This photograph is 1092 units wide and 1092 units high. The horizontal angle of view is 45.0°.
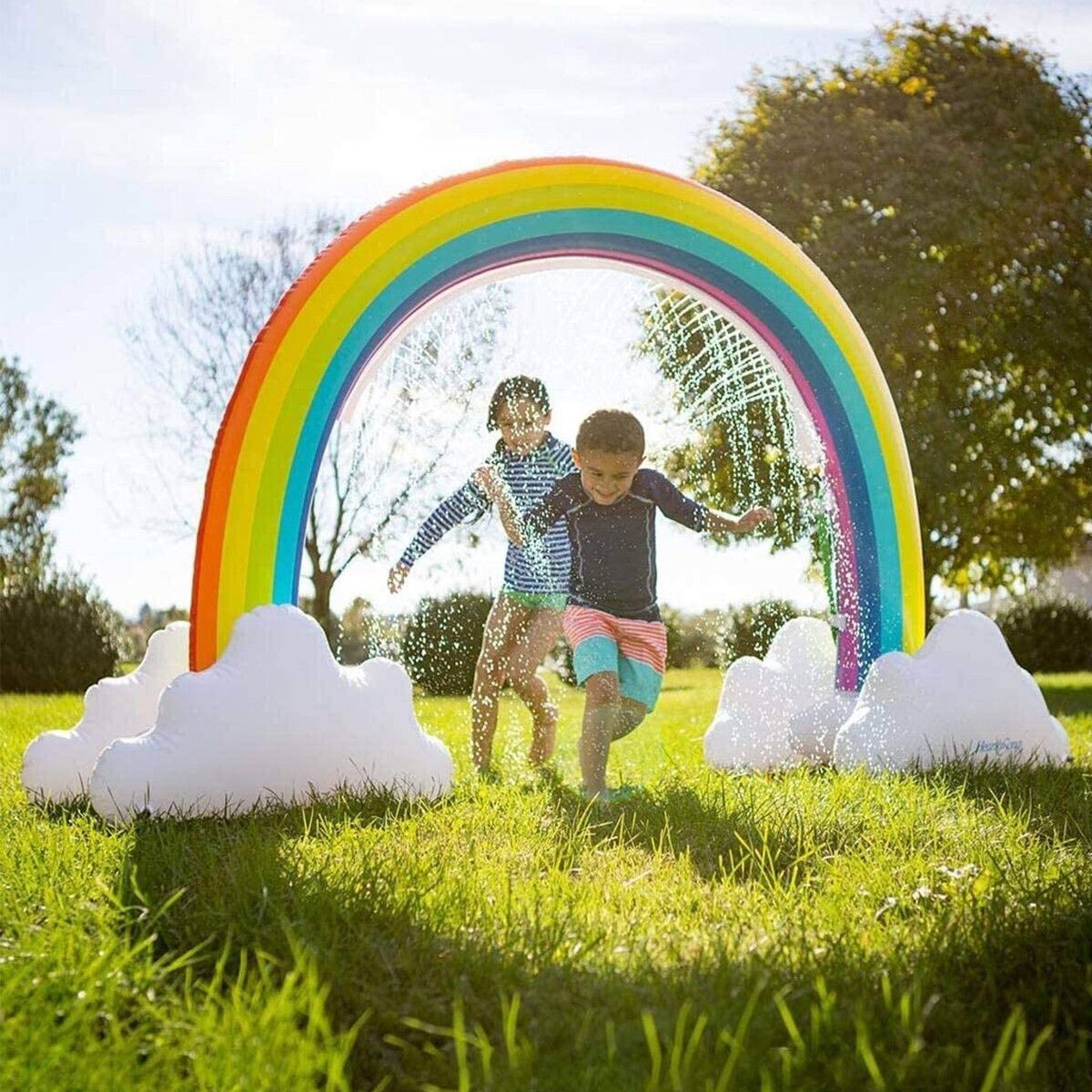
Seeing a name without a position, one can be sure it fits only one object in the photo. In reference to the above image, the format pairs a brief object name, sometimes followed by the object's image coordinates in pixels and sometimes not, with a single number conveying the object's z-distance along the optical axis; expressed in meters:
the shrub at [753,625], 5.95
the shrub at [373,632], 5.00
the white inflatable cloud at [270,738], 3.91
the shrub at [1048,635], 15.11
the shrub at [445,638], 7.26
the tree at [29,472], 25.31
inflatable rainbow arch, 4.36
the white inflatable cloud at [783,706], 5.15
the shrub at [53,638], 13.66
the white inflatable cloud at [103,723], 4.44
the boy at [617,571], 4.36
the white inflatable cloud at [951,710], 4.76
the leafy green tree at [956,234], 12.05
